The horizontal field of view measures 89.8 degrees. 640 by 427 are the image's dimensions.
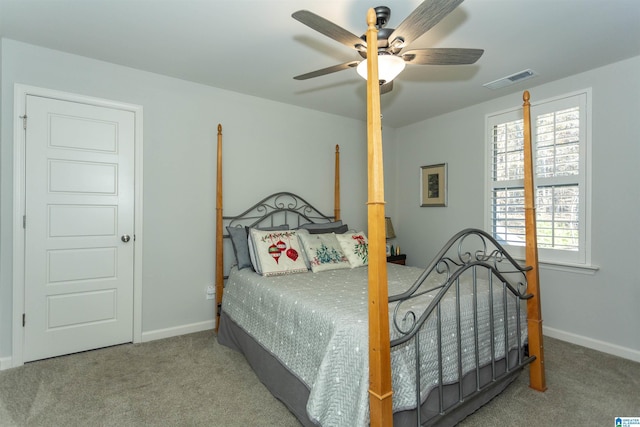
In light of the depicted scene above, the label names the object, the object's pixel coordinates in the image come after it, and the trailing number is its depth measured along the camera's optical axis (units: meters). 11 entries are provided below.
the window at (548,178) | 2.87
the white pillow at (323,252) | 2.87
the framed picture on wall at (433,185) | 4.00
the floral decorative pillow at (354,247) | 3.05
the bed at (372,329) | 1.27
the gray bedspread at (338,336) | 1.43
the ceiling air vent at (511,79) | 2.84
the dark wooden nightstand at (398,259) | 4.01
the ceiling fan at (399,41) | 1.40
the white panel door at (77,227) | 2.47
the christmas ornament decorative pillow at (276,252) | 2.71
